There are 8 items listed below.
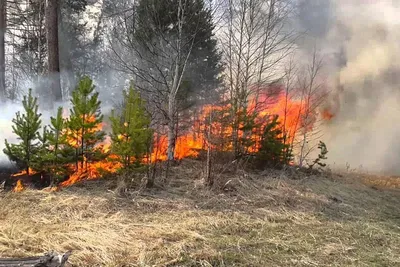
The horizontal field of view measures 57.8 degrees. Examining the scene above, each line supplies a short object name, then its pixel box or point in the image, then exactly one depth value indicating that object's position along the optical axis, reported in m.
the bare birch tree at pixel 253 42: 12.10
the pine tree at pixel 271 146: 10.59
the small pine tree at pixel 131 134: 7.62
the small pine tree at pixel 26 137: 7.64
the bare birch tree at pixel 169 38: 10.33
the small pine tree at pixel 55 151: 7.64
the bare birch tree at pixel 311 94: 13.70
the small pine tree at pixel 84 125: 7.76
